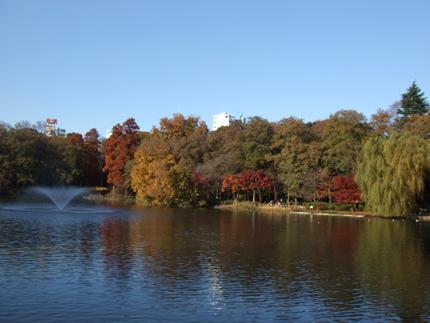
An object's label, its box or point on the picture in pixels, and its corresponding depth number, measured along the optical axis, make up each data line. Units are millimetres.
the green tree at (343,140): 50031
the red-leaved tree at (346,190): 45719
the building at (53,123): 143512
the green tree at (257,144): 55531
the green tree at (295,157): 50406
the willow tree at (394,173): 39781
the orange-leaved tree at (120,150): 66500
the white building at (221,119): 153288
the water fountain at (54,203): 40062
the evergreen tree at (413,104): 55691
